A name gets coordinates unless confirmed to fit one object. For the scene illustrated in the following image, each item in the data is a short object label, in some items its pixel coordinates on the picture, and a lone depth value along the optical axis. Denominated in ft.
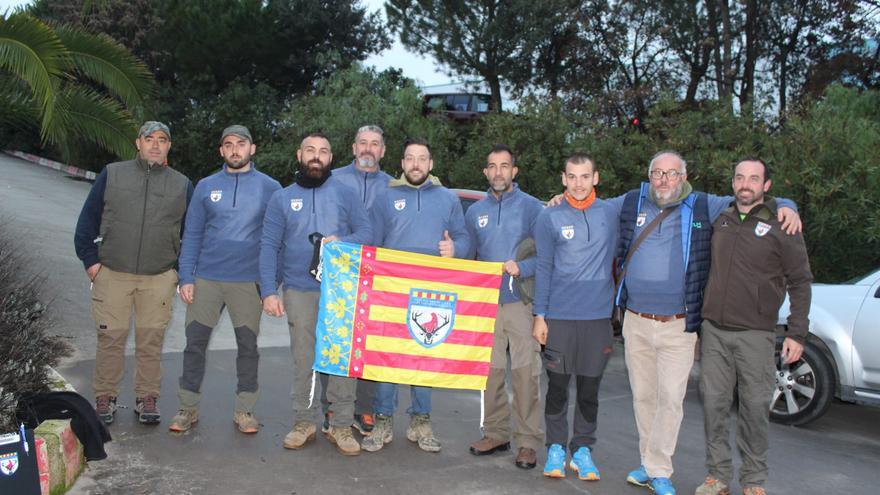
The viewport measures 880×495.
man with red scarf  17.76
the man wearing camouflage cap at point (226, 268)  20.01
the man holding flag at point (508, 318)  18.63
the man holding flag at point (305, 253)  19.26
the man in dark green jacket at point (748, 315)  16.57
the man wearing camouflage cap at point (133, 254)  20.40
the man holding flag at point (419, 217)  19.36
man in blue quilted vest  17.22
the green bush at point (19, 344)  16.28
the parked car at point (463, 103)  84.79
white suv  22.43
